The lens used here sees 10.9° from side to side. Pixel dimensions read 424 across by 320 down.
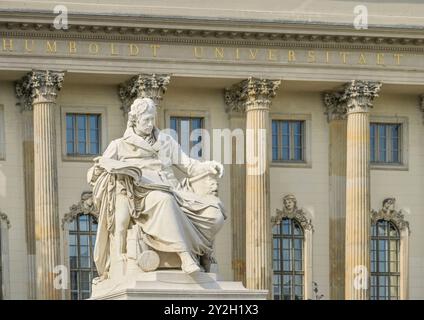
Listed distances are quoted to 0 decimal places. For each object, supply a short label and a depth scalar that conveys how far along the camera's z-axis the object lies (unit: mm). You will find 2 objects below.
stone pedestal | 28359
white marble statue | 29656
